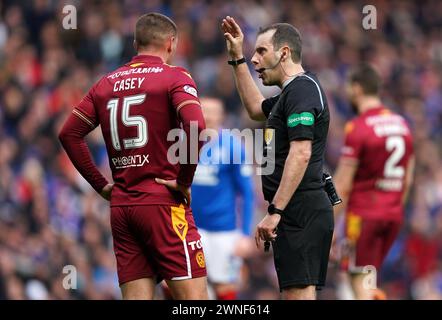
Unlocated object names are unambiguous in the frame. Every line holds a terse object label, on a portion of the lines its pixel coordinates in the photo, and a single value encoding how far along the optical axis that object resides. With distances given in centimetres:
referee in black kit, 1325
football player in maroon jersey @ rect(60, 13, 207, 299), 1323
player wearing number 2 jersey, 1889
